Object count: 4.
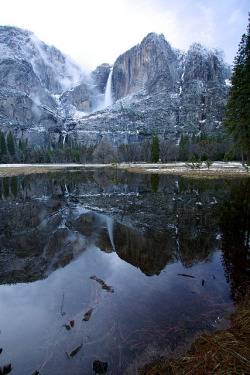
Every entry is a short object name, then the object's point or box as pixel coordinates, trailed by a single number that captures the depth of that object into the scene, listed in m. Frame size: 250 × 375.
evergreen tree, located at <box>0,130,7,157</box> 90.56
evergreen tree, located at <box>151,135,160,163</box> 75.97
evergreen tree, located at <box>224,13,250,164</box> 26.20
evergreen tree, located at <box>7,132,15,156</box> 94.88
